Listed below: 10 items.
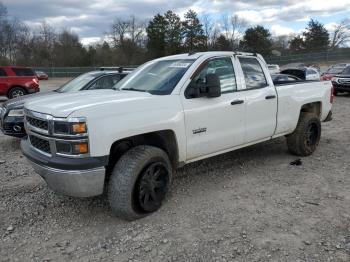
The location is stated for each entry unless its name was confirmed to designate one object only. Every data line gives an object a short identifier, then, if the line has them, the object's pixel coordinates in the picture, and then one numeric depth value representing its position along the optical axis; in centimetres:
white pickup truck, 384
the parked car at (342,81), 1730
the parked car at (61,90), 769
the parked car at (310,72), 1381
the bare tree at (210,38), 6729
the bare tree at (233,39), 6994
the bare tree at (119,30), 7669
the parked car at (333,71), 1823
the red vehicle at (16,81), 1762
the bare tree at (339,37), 7462
